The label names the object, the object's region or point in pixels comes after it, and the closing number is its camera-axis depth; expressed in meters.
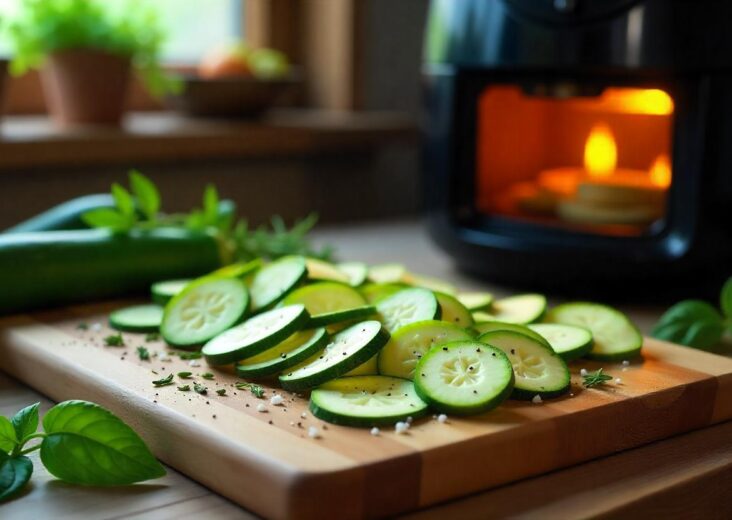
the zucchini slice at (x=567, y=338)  0.90
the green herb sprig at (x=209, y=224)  1.09
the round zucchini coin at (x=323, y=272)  1.01
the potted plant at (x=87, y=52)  1.46
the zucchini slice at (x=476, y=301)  1.01
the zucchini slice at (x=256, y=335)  0.87
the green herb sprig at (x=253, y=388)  0.84
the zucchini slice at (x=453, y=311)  0.92
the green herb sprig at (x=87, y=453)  0.78
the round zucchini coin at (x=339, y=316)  0.89
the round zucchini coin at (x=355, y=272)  1.04
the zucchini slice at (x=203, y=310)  0.93
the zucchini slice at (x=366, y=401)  0.79
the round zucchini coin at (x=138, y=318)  0.98
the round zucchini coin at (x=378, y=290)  0.96
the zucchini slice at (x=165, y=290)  1.02
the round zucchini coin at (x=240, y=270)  1.00
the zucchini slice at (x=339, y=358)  0.83
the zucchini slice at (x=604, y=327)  0.92
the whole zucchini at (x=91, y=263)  1.03
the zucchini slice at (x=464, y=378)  0.80
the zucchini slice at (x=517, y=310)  0.97
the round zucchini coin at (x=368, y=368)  0.85
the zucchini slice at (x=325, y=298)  0.93
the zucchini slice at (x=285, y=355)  0.86
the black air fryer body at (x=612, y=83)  1.05
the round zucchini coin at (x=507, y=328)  0.88
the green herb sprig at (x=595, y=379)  0.86
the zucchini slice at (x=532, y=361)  0.84
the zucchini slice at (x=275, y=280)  0.96
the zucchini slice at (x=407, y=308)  0.90
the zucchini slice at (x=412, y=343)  0.85
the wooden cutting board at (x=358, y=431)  0.75
